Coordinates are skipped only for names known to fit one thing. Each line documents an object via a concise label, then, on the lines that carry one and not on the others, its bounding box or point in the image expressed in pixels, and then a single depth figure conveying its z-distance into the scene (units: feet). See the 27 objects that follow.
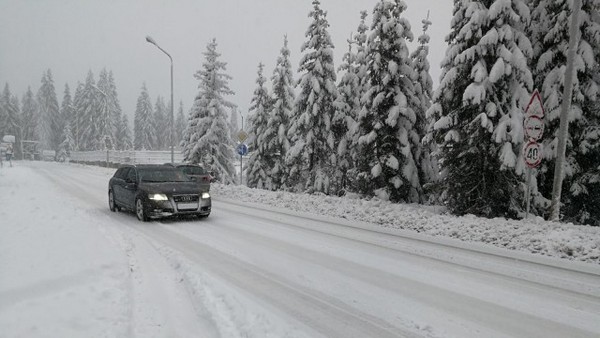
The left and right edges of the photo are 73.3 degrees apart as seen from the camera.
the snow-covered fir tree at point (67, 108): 282.56
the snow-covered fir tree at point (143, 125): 296.30
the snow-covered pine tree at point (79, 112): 252.01
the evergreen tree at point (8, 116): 287.48
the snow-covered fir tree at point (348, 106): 79.30
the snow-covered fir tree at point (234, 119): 500.90
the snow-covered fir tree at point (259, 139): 103.45
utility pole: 36.81
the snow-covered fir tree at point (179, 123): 377.91
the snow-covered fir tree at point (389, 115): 60.23
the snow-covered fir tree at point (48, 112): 287.48
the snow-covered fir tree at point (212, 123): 105.09
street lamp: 92.32
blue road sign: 94.48
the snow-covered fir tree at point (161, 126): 331.77
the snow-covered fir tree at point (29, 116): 305.73
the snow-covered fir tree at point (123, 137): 281.74
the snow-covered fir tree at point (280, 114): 98.78
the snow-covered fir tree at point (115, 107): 276.21
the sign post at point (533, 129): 33.68
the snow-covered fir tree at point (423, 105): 64.90
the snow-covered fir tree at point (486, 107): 44.22
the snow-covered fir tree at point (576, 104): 48.21
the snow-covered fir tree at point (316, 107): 79.56
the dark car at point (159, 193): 40.98
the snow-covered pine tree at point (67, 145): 262.26
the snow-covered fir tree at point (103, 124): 241.59
